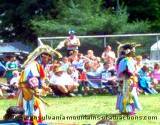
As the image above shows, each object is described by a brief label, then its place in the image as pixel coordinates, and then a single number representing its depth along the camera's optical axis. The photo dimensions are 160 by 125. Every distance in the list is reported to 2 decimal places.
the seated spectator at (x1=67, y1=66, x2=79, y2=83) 18.17
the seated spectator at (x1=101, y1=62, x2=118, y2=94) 18.39
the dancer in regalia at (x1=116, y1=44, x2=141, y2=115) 12.97
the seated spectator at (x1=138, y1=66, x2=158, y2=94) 18.45
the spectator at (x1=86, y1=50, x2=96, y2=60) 18.98
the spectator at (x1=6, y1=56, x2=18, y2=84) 19.59
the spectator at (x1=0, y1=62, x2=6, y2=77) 20.11
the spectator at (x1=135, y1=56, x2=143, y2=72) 18.70
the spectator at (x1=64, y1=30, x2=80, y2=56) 19.36
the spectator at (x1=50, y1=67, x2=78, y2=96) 17.78
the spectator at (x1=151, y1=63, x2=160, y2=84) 19.18
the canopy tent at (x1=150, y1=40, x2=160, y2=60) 19.93
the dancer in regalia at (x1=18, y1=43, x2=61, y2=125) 10.08
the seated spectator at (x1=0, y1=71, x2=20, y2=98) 17.88
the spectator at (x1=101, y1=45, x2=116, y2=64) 18.67
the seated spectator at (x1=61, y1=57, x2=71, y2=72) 18.11
